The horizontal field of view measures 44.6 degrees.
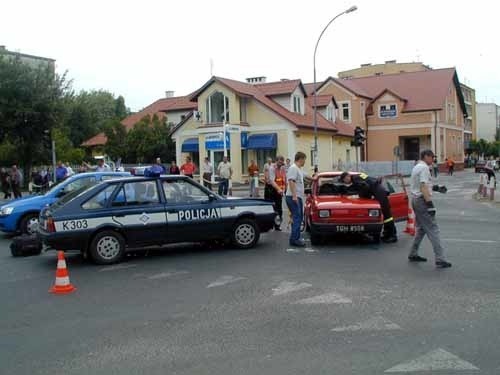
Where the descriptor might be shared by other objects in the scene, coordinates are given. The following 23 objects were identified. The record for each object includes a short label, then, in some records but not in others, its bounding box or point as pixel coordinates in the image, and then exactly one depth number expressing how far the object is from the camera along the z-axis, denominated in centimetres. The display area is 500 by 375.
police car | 1052
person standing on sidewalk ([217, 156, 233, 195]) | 2305
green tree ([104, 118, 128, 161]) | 4962
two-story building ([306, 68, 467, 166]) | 5803
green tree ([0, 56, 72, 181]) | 3681
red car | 1189
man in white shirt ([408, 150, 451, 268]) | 948
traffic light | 3209
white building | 12419
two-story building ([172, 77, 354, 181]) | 4206
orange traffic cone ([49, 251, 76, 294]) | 849
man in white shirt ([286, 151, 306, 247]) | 1170
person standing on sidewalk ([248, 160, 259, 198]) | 2719
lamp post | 3058
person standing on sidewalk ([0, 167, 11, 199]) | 2630
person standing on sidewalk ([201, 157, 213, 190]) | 2458
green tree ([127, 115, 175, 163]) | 4928
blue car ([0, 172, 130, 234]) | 1410
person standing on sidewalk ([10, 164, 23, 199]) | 2459
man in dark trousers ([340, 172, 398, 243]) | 1238
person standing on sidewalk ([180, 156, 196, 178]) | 2389
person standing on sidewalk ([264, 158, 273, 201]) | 1544
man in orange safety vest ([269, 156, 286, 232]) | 1514
